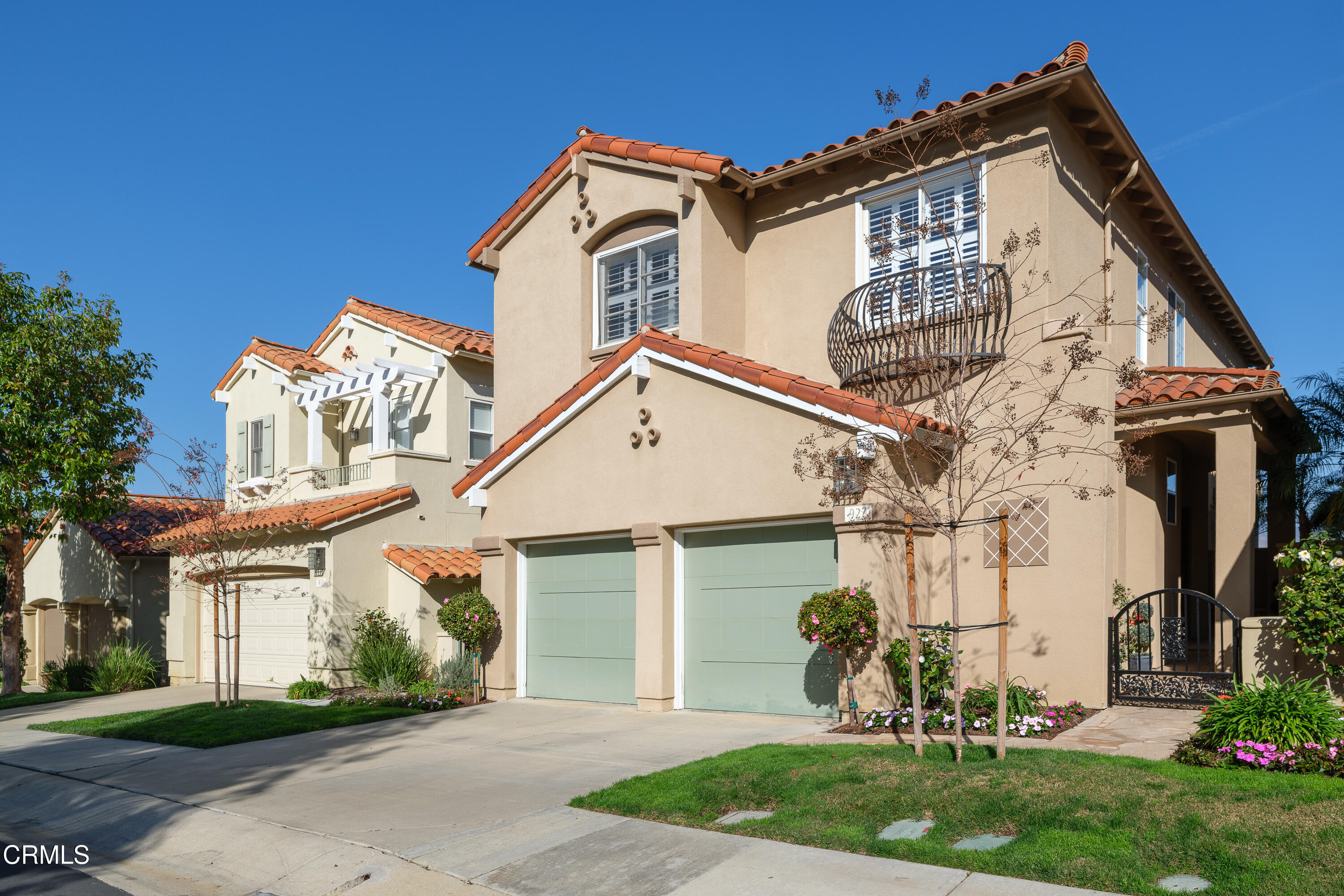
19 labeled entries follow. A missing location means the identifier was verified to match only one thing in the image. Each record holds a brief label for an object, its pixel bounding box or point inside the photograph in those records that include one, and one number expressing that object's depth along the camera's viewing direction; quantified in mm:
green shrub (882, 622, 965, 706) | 11000
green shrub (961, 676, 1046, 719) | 10742
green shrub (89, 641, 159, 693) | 21453
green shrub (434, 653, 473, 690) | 16422
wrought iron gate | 11422
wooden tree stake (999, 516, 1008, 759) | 8492
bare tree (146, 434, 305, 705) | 17875
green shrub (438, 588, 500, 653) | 15477
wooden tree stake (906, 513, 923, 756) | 8812
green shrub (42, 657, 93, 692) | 22984
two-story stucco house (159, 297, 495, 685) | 19094
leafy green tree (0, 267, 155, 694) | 19109
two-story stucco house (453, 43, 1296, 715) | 12320
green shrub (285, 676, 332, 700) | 18234
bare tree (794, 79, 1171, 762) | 11109
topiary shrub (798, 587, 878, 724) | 11211
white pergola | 20297
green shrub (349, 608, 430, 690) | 17547
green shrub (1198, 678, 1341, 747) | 8195
